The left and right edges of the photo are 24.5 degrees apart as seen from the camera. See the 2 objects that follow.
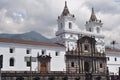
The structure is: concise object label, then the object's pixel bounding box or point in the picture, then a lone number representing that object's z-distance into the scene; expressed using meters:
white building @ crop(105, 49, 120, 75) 81.81
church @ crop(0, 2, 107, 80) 63.19
